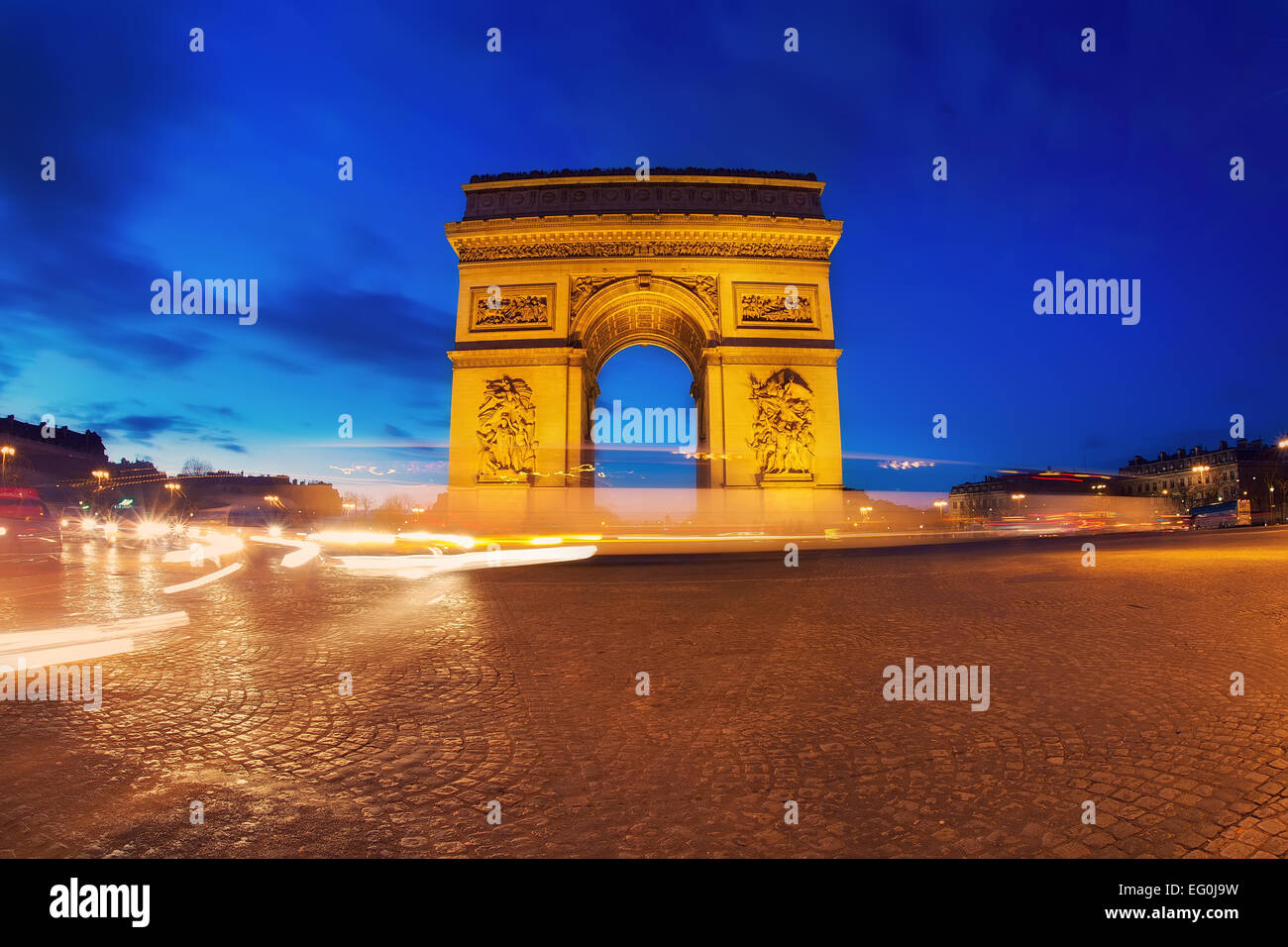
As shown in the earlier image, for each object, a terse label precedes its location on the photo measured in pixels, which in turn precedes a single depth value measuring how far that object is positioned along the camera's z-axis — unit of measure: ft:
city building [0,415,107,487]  156.25
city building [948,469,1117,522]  121.90
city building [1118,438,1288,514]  189.98
